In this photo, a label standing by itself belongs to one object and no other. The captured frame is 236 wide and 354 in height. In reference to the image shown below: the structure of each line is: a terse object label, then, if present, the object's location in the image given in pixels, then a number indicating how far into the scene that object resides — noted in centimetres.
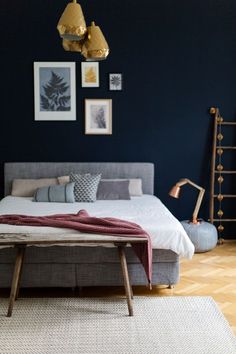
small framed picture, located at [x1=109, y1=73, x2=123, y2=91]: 577
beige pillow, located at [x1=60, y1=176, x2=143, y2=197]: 554
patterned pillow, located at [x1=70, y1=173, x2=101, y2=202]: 520
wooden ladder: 582
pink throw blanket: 366
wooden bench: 349
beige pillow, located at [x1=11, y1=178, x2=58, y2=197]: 551
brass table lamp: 523
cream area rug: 309
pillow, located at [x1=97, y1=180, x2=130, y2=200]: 531
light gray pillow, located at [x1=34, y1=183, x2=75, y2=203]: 513
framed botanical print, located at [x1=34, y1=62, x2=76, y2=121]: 573
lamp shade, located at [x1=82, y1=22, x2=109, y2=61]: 353
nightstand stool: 533
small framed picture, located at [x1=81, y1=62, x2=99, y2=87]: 575
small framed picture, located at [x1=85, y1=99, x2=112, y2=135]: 582
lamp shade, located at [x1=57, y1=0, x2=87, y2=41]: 324
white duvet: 386
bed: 387
